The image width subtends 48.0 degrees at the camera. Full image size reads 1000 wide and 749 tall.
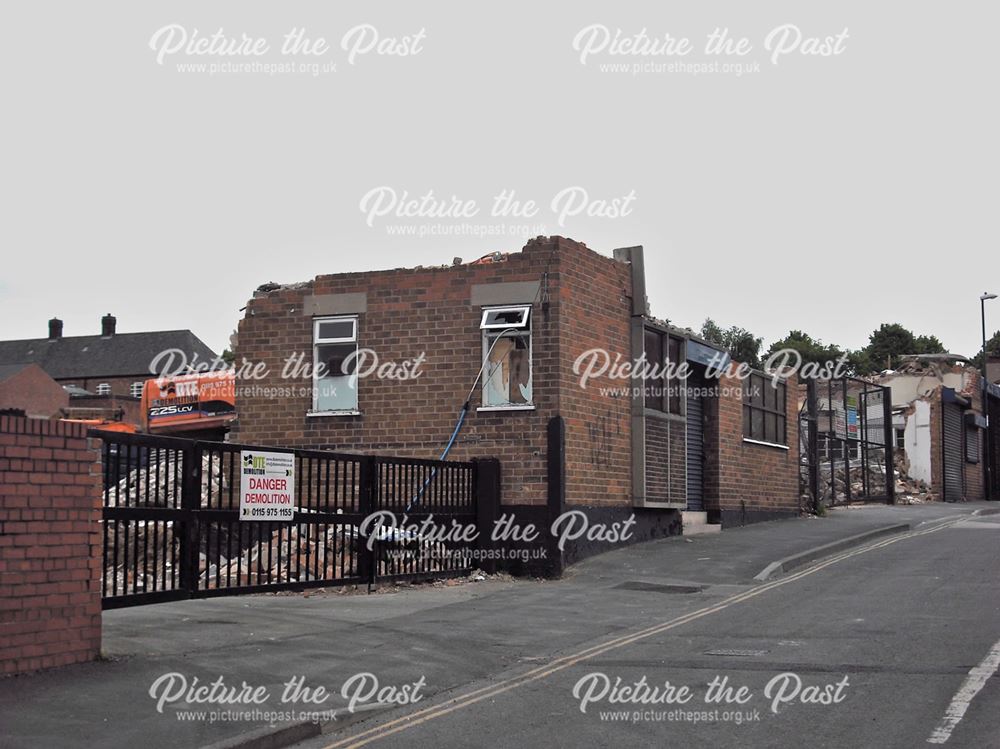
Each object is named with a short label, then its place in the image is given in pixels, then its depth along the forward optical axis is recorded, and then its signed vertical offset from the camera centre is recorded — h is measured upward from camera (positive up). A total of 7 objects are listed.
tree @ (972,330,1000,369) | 81.44 +8.42
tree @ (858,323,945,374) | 80.75 +8.05
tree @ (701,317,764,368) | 65.81 +7.10
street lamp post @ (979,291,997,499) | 46.50 +0.31
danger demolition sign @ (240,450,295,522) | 12.78 -0.32
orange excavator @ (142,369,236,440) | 30.94 +1.44
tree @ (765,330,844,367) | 74.88 +7.52
